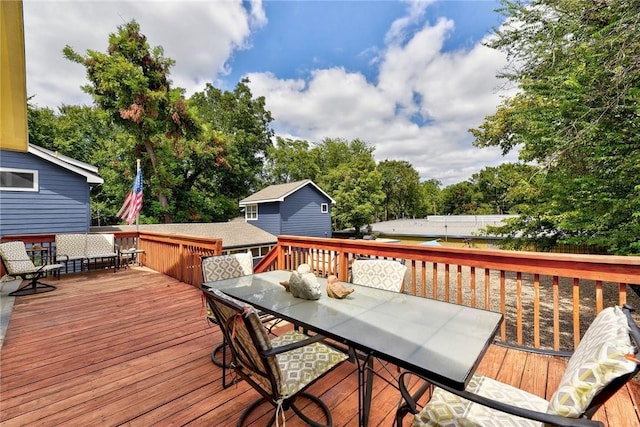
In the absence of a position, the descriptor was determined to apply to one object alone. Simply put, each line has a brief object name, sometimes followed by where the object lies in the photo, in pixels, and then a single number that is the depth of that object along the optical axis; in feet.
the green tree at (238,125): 75.46
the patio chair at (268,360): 4.69
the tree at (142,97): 44.96
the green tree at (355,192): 76.79
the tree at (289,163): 86.28
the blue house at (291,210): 55.47
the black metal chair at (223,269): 8.89
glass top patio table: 4.21
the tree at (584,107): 14.56
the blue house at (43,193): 25.54
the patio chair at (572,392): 2.97
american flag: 29.40
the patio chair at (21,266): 15.76
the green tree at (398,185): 112.37
